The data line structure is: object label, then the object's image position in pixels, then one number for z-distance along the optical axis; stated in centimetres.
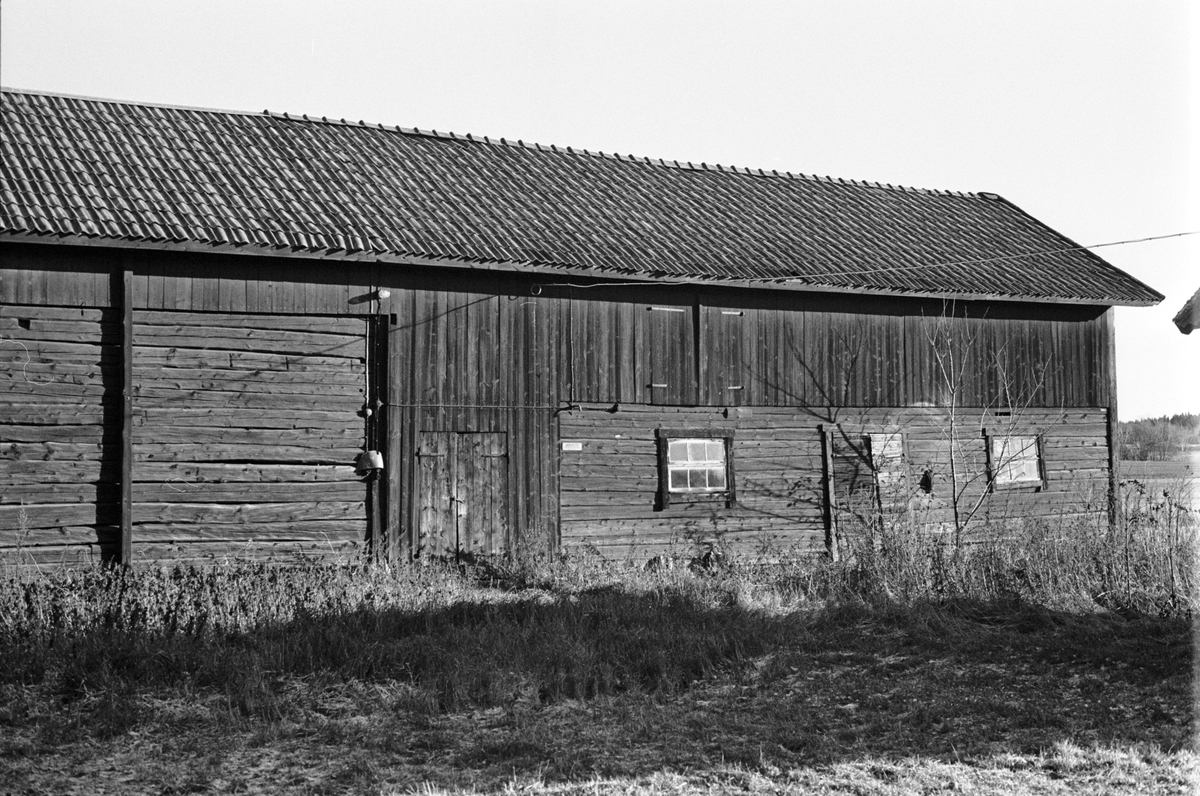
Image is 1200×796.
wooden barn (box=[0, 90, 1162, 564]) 1302
